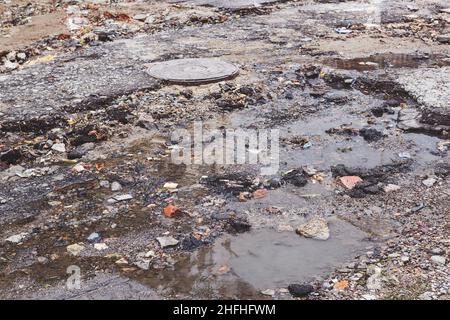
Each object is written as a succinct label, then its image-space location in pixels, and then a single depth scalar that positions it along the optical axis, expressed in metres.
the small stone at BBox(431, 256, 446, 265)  2.77
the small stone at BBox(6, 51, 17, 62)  6.22
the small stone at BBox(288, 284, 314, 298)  2.57
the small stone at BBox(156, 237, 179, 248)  2.94
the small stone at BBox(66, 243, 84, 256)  2.89
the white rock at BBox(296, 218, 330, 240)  3.06
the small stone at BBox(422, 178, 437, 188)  3.58
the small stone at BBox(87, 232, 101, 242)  3.01
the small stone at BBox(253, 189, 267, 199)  3.47
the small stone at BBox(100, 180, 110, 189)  3.57
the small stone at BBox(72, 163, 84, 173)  3.79
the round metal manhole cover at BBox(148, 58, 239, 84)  5.25
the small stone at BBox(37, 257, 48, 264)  2.83
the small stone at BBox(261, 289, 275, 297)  2.60
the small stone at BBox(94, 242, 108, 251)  2.93
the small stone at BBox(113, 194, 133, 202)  3.41
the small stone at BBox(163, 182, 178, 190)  3.56
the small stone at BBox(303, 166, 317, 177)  3.75
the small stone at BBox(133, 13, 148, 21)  7.86
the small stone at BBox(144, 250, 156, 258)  2.85
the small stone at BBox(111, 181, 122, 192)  3.53
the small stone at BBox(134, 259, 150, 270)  2.76
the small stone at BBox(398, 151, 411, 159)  3.98
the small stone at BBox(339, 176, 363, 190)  3.59
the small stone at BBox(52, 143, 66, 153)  4.08
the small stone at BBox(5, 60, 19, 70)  5.89
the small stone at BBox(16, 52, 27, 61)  6.26
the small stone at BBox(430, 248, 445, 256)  2.84
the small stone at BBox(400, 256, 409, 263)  2.79
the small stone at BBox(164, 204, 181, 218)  3.24
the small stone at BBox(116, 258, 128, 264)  2.80
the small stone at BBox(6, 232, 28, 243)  3.01
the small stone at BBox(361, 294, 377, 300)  2.52
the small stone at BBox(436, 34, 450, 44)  6.81
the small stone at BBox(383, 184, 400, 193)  3.53
